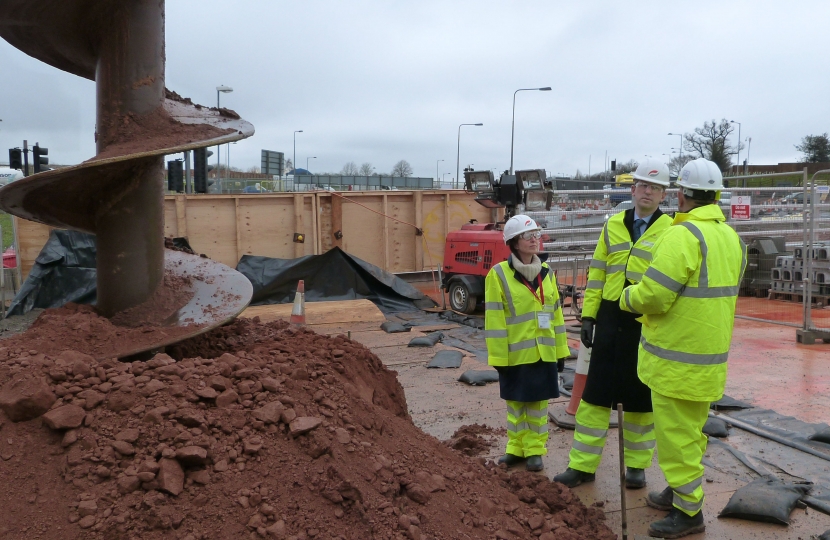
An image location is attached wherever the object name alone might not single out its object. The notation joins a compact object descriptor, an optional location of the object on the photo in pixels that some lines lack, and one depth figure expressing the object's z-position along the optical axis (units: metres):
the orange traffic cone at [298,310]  10.36
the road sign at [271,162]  22.62
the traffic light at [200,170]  14.28
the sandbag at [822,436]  5.37
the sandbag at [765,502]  4.01
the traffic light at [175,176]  14.23
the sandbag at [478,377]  7.34
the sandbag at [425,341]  9.71
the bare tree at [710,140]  50.88
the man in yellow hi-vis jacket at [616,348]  4.54
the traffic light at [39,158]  13.84
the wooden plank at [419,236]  16.14
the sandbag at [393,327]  10.93
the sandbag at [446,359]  8.36
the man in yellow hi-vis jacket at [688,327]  3.73
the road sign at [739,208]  13.27
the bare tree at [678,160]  45.04
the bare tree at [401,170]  67.25
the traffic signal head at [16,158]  14.68
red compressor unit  11.55
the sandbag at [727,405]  6.39
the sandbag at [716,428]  5.59
